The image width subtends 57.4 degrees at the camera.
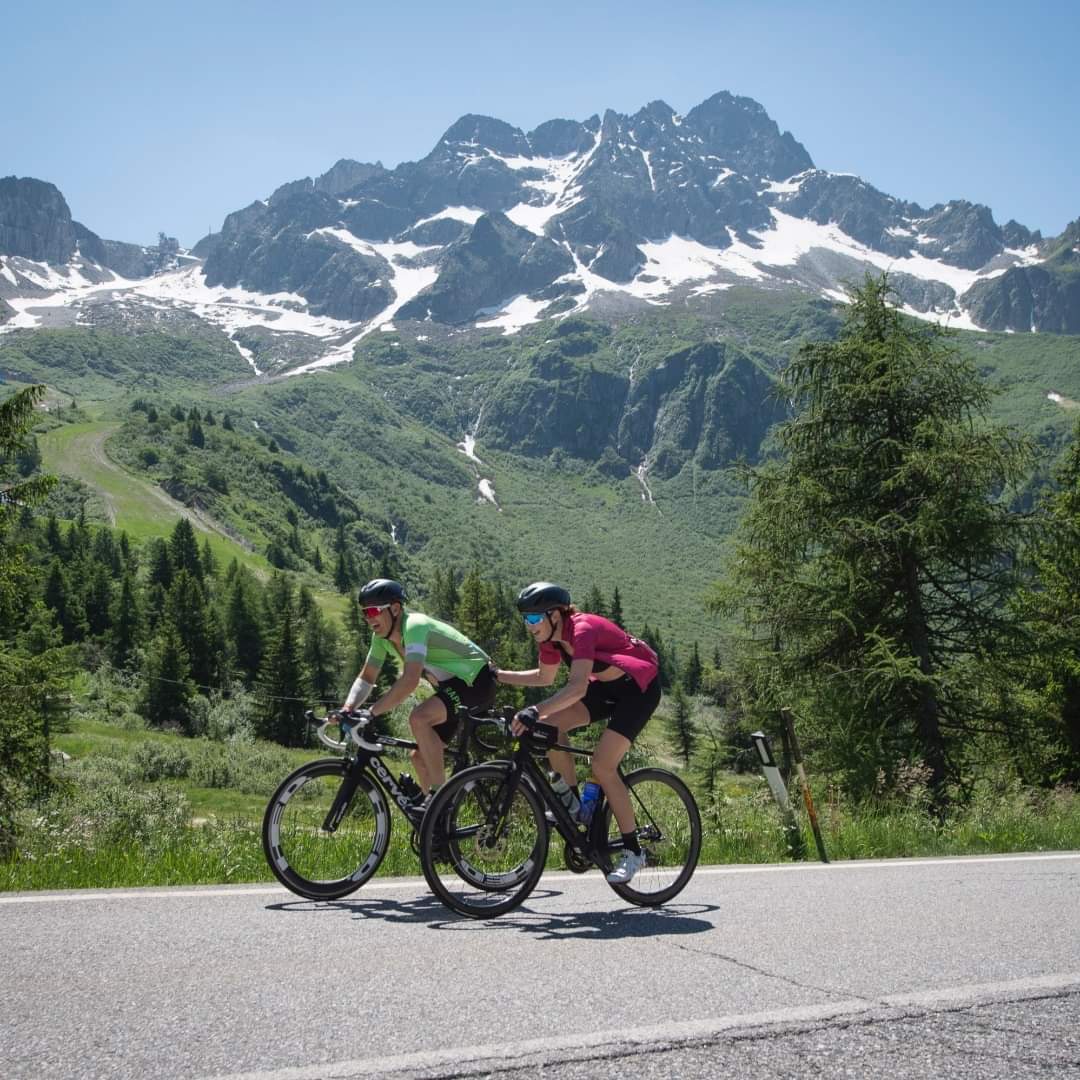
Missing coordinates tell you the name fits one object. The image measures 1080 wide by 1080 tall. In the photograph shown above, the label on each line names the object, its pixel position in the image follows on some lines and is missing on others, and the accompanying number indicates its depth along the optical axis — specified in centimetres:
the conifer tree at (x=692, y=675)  10305
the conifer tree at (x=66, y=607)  9556
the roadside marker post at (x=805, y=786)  970
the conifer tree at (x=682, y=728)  7538
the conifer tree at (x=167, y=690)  8019
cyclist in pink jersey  696
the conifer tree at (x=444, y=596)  10612
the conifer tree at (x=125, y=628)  9362
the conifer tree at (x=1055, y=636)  1658
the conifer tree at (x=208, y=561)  12898
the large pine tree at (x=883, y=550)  1639
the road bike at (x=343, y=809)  706
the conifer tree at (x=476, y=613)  5034
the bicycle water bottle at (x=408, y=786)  740
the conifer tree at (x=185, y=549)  12194
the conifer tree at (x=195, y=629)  8844
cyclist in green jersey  748
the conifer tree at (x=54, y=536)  11772
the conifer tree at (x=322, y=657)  9056
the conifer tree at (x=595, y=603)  8538
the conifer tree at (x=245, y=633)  9794
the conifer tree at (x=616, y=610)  8834
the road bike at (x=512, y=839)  653
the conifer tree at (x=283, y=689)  7319
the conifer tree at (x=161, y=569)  11181
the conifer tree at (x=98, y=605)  9938
